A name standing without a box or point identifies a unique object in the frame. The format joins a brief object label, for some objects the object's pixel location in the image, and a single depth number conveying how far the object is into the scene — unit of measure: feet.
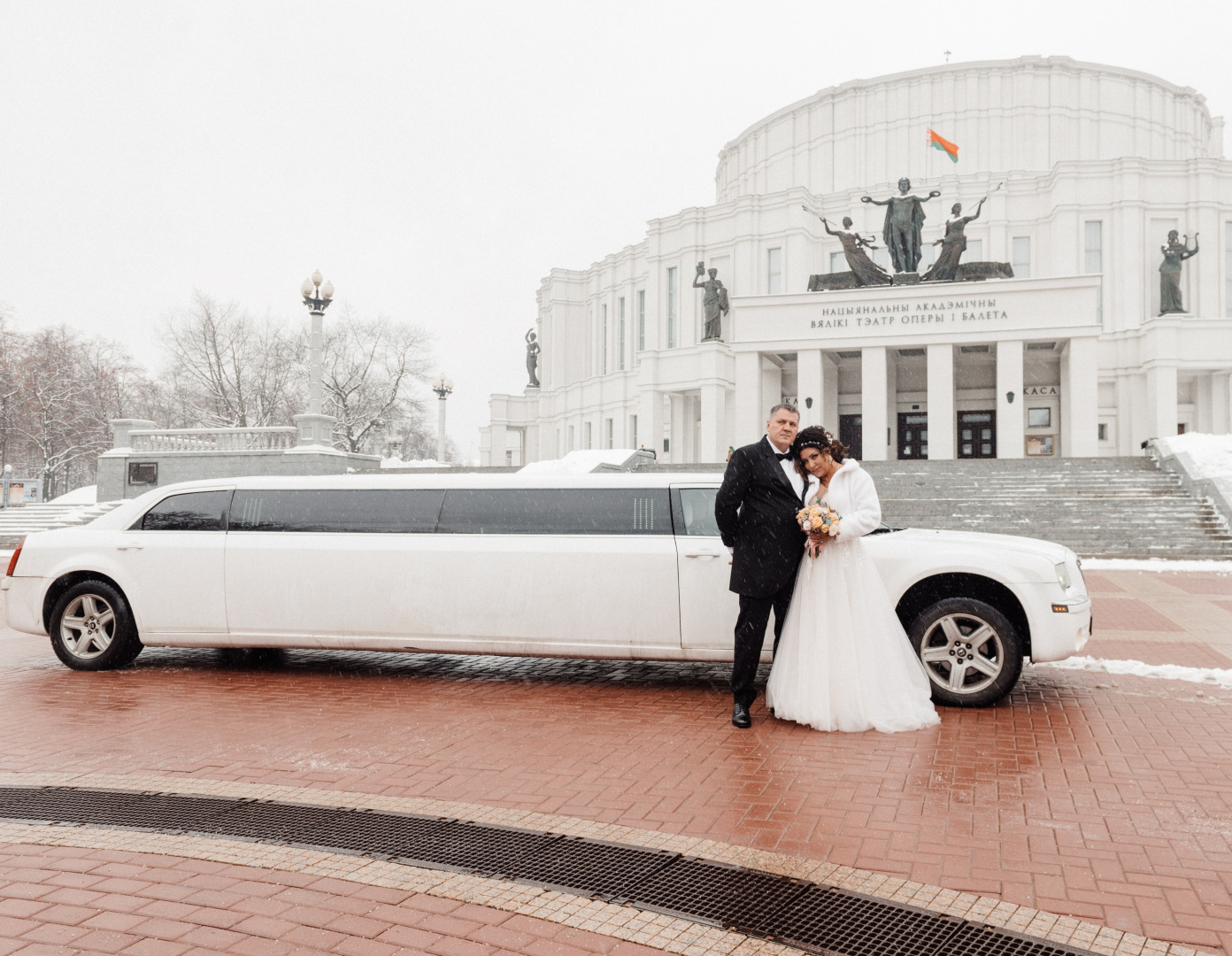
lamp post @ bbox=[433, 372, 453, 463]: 169.17
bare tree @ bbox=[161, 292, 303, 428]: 172.35
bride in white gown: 17.43
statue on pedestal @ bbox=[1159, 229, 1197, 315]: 124.36
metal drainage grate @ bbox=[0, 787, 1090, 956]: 9.20
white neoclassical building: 111.34
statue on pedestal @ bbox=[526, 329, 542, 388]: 200.75
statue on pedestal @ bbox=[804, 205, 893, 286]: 115.24
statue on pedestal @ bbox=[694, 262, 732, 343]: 144.46
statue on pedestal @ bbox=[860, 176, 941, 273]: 116.16
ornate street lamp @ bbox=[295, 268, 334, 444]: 93.81
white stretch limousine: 19.21
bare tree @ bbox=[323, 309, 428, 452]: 192.54
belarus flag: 130.93
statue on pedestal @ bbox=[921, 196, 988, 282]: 112.16
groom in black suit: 17.61
